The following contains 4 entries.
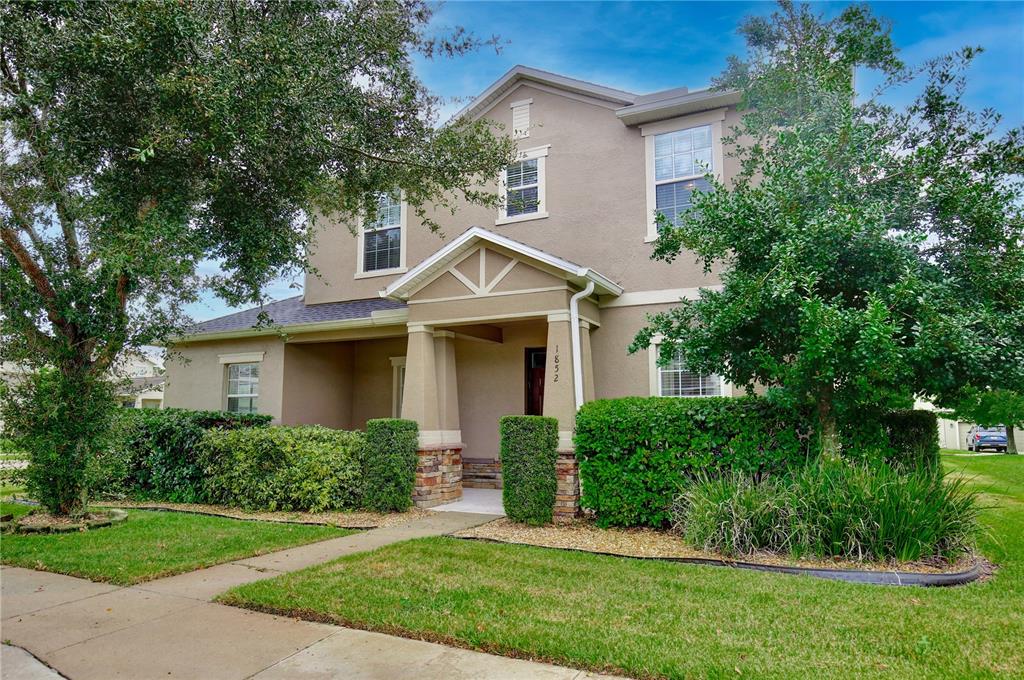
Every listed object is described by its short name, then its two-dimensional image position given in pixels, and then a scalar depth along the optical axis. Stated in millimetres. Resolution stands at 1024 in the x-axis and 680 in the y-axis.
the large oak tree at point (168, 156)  5754
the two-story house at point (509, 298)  10211
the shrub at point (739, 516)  6496
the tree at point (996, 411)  9953
